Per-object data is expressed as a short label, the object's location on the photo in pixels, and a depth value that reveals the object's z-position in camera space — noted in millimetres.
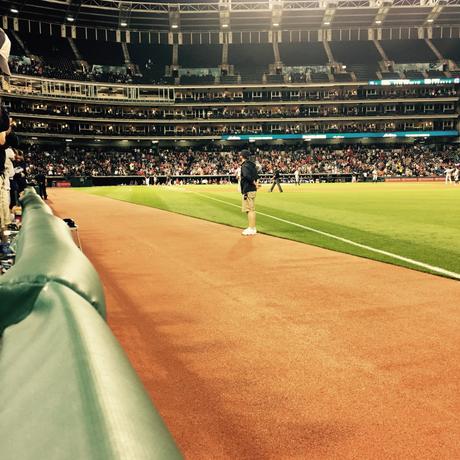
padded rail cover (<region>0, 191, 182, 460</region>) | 953
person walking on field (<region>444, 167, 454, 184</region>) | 47062
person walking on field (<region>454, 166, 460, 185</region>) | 47012
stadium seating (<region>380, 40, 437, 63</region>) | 74750
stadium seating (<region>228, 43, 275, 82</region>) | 75500
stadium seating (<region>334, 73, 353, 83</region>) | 71375
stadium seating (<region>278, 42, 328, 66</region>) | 76125
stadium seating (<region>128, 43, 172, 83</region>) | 75312
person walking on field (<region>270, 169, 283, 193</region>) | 35759
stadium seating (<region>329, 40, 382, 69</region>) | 75562
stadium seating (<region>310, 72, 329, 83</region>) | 72231
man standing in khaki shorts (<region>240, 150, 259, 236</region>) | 12133
